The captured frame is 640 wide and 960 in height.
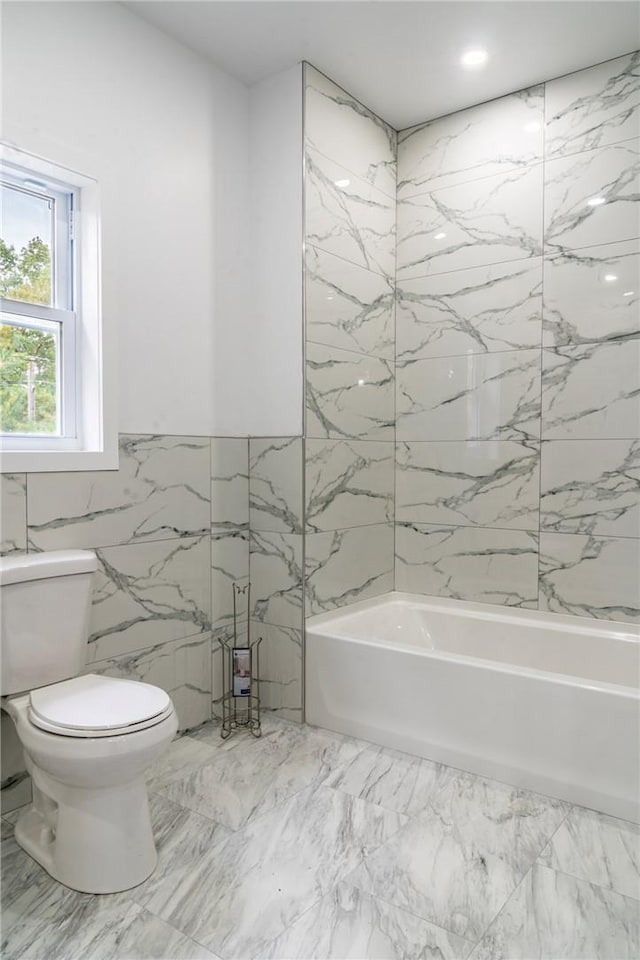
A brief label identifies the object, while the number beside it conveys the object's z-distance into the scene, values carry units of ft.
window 7.07
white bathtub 6.77
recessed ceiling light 8.47
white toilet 5.53
